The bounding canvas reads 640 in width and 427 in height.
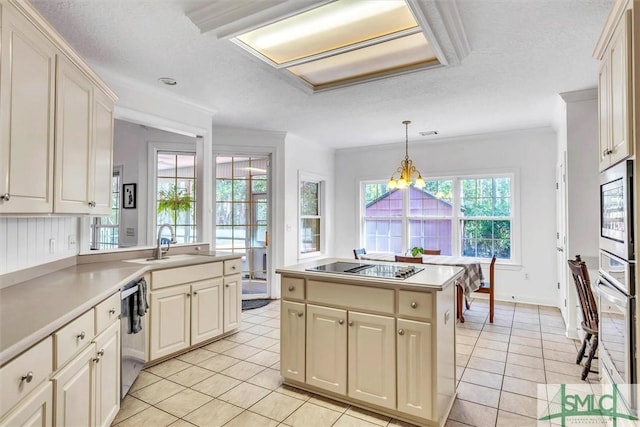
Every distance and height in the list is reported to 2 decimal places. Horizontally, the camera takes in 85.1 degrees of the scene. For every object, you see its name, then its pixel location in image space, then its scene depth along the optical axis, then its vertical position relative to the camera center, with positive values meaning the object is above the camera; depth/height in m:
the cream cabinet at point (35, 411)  1.15 -0.69
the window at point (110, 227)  4.70 -0.12
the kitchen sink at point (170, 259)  3.09 -0.39
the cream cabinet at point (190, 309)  3.00 -0.85
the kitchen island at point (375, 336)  2.06 -0.76
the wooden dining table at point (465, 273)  4.05 -0.63
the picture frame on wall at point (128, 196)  4.54 +0.29
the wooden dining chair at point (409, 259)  3.99 -0.46
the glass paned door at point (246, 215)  5.23 +0.06
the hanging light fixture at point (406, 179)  4.29 +0.50
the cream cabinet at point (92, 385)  1.48 -0.82
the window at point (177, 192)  4.65 +0.35
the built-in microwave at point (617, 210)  1.58 +0.05
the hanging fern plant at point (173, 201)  4.64 +0.24
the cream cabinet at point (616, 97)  1.59 +0.64
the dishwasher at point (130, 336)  2.30 -0.82
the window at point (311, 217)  6.11 +0.04
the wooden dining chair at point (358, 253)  4.63 -0.46
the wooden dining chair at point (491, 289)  4.27 -0.87
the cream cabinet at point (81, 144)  2.02 +0.49
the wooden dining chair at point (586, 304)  2.66 -0.66
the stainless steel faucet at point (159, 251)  3.44 -0.33
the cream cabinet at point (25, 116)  1.56 +0.50
